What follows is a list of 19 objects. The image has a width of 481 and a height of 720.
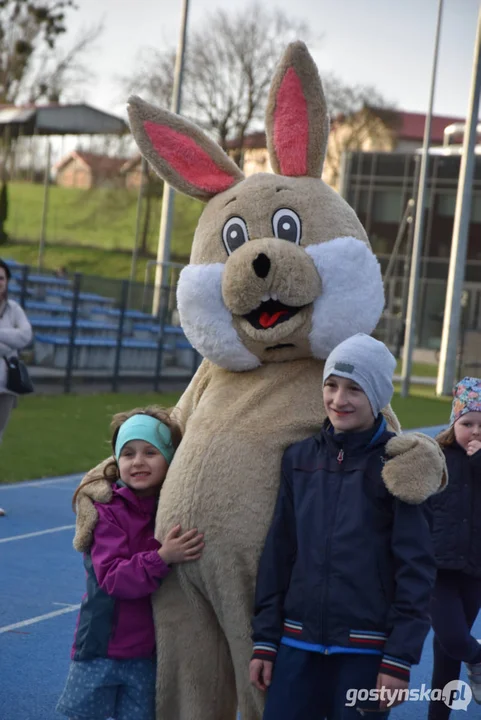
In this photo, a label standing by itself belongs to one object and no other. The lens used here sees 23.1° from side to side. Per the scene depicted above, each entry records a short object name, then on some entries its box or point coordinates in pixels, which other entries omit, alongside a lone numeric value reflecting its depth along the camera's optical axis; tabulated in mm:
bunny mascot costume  3760
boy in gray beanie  3348
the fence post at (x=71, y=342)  18750
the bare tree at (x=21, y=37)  42094
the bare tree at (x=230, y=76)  46969
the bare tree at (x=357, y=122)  53719
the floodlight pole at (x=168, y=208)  24125
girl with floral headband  4965
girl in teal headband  3859
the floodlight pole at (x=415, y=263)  27016
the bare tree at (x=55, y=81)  44281
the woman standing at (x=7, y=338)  9219
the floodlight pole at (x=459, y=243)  26734
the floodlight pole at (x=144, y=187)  24059
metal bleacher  19219
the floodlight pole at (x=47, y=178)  30911
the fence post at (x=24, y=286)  17984
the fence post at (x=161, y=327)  21516
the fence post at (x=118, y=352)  20094
